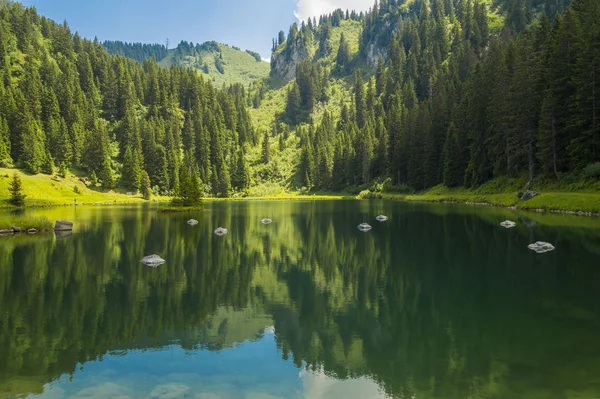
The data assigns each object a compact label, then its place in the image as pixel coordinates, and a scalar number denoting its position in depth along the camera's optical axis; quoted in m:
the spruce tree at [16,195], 88.81
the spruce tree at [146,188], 151.75
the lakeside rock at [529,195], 65.25
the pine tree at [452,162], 99.88
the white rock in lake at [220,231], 48.63
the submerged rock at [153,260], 31.12
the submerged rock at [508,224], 46.16
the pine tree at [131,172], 152.00
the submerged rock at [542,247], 31.53
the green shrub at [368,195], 141.15
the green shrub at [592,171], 53.84
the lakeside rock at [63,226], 51.50
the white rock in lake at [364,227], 50.47
